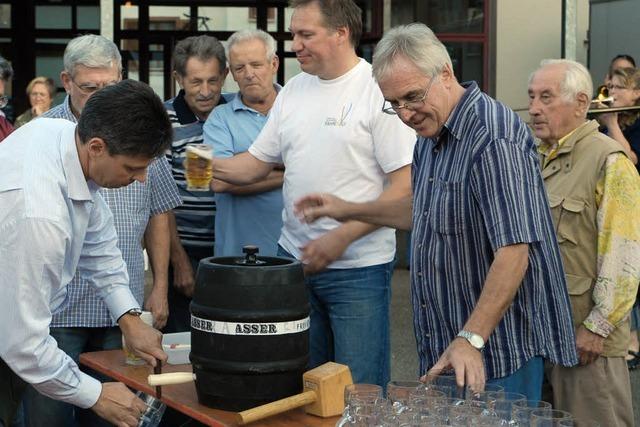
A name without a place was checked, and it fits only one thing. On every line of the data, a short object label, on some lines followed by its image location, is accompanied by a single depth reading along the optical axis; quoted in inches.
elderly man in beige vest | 174.2
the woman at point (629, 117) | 301.7
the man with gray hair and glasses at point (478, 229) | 133.3
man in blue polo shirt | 203.5
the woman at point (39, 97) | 434.9
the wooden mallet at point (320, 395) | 131.6
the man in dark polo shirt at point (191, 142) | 214.8
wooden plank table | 132.3
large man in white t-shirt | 174.7
